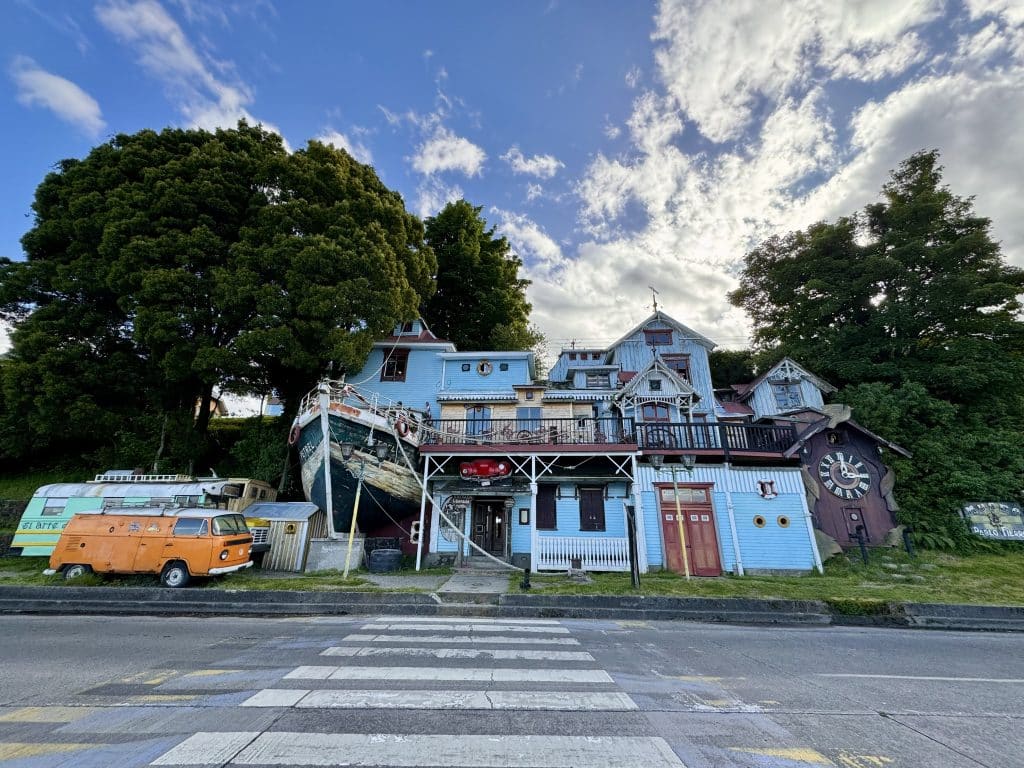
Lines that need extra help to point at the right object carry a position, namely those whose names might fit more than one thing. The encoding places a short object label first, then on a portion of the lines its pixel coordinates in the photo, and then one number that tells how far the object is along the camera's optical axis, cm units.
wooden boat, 1465
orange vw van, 1139
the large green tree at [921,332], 1619
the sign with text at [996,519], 1520
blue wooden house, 1442
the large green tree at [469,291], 3034
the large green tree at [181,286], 1667
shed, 1398
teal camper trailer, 1460
